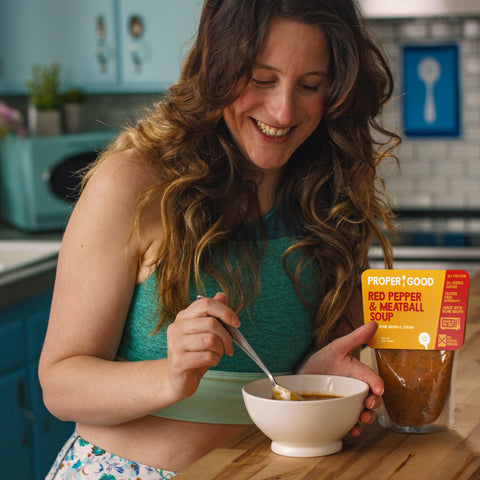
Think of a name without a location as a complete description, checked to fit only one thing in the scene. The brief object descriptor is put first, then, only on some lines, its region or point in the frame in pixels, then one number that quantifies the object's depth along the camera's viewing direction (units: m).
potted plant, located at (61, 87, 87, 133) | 4.12
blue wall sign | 3.85
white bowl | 1.10
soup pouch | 1.21
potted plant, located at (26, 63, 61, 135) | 4.02
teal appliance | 3.79
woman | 1.33
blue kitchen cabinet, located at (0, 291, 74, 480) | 2.75
